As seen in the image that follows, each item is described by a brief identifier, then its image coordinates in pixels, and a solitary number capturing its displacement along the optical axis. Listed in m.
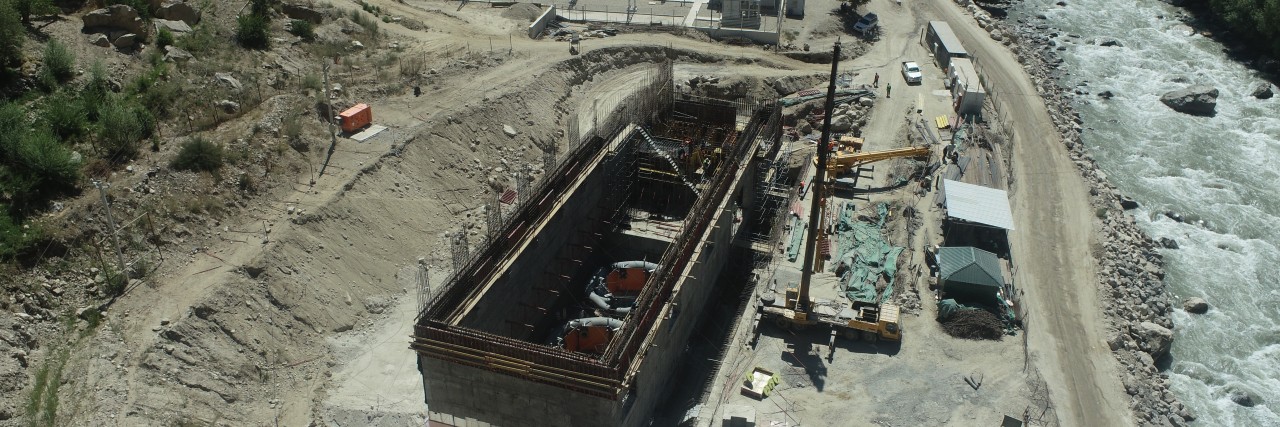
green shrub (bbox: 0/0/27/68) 38.38
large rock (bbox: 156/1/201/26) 47.44
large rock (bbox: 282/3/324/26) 52.91
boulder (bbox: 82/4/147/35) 43.81
